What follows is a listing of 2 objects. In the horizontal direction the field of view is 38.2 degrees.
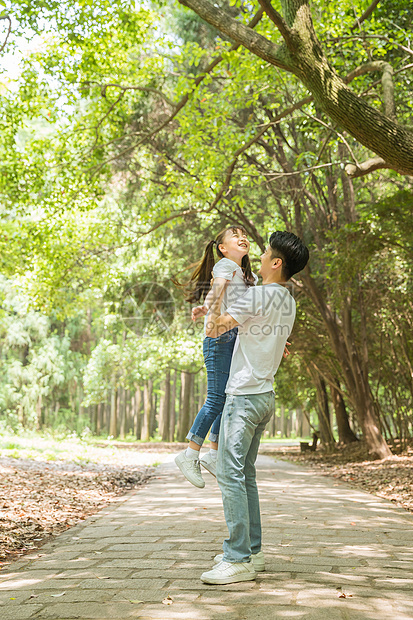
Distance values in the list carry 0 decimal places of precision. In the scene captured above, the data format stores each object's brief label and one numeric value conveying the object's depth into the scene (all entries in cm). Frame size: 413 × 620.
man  361
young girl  408
